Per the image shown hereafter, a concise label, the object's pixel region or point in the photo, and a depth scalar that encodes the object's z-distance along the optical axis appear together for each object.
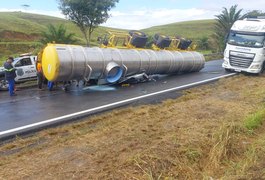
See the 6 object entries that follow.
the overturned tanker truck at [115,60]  8.40
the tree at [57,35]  15.67
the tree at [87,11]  17.55
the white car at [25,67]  9.90
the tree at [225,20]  25.08
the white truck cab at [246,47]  11.56
